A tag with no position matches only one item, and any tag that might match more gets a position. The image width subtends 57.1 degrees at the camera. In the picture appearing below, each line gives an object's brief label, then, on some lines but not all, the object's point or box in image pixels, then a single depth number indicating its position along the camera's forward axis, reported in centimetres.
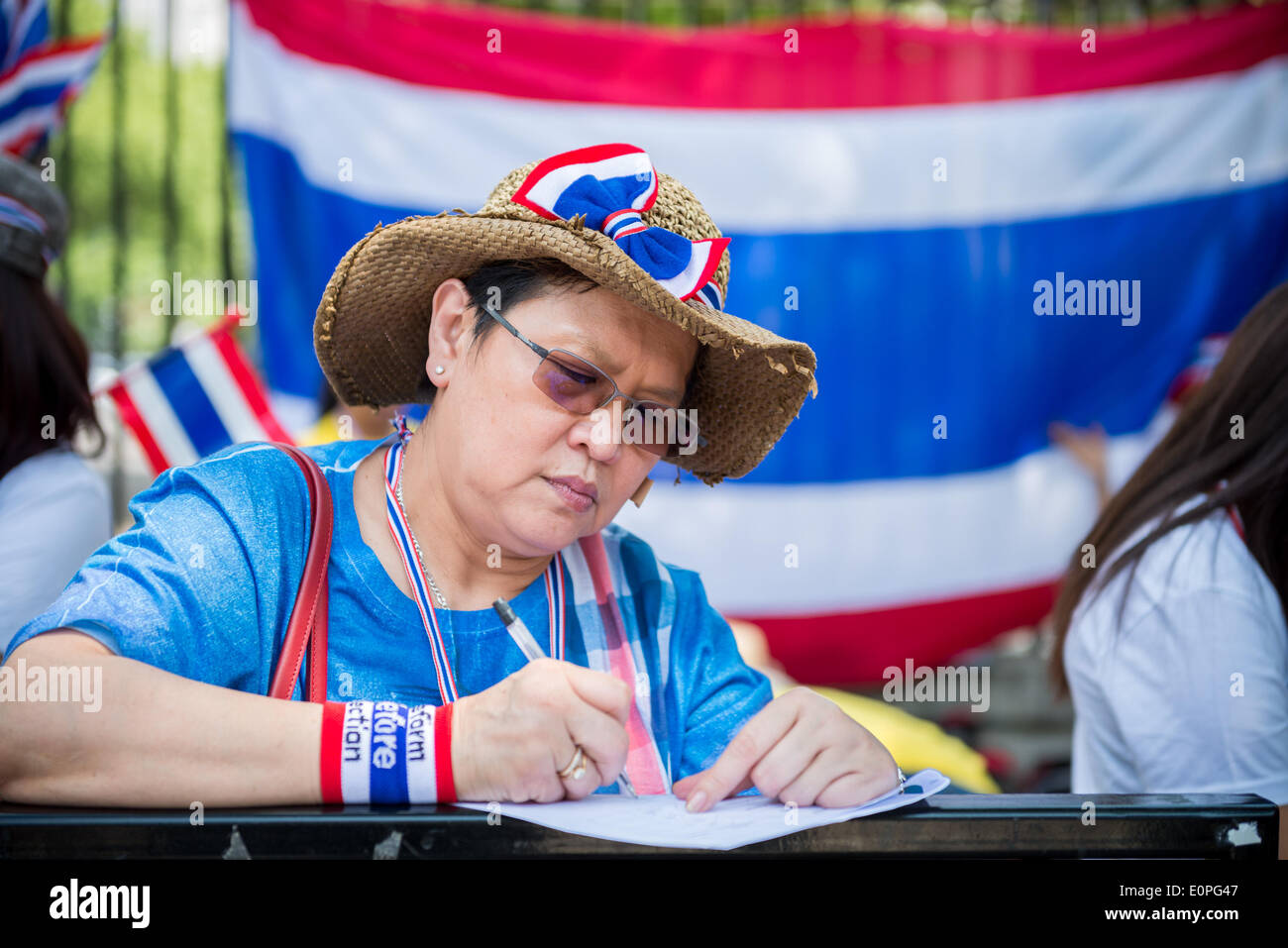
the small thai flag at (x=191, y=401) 355
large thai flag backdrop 453
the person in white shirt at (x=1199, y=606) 214
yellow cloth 354
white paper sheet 108
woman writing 120
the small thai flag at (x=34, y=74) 352
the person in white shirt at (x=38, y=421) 212
